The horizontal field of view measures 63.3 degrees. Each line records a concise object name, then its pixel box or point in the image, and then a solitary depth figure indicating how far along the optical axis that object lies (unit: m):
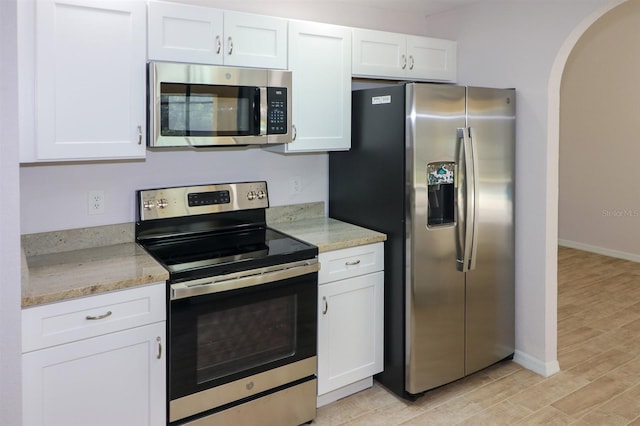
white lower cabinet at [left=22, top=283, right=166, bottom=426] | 1.91
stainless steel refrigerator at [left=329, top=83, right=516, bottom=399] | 2.71
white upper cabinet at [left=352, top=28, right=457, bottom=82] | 2.98
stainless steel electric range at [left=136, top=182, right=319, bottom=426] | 2.19
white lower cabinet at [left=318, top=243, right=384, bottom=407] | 2.66
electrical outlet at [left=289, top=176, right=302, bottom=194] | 3.20
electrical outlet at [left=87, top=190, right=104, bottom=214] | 2.54
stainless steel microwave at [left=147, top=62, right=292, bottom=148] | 2.31
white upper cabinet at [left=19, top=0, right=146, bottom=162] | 2.03
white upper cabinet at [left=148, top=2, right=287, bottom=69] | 2.31
